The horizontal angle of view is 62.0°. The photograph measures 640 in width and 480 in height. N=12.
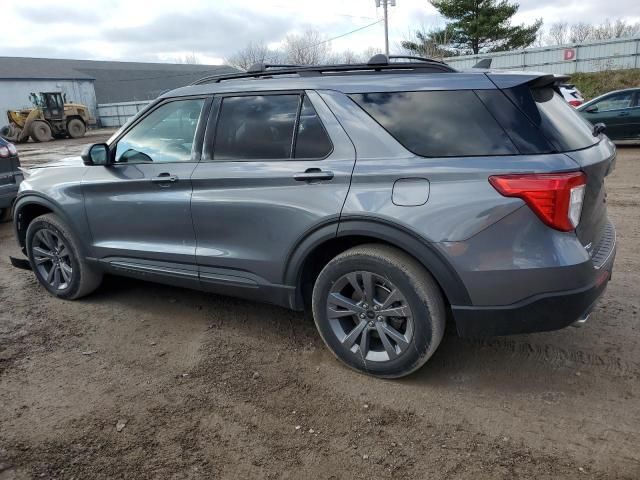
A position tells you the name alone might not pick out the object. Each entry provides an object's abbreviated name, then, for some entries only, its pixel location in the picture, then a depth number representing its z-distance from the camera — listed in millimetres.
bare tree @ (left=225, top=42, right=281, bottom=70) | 62347
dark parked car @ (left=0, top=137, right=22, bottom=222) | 7582
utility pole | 35125
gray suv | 2680
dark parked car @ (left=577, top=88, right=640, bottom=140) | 12781
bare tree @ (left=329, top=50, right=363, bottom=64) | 48809
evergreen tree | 39281
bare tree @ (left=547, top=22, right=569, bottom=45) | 47438
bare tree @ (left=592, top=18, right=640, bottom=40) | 43059
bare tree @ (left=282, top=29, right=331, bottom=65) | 51669
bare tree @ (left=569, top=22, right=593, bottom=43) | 48619
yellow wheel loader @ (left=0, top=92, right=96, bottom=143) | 29375
